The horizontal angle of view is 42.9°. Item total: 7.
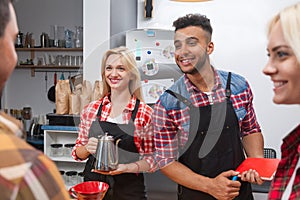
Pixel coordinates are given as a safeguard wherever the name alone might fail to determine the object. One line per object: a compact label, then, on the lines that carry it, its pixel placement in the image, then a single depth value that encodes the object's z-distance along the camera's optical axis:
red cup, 1.50
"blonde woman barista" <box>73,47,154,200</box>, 2.05
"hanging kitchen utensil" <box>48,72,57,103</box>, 5.35
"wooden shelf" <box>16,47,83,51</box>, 4.98
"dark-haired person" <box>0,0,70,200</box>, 0.65
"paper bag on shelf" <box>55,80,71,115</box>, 3.48
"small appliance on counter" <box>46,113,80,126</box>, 3.38
